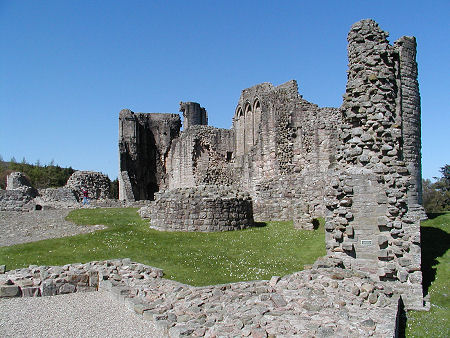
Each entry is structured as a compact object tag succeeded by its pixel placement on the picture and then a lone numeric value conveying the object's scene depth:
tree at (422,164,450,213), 34.01
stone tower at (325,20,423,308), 8.39
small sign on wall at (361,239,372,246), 8.67
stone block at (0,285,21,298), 9.18
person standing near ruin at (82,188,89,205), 27.80
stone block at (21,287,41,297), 9.36
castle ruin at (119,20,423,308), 8.57
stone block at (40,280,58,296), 9.53
